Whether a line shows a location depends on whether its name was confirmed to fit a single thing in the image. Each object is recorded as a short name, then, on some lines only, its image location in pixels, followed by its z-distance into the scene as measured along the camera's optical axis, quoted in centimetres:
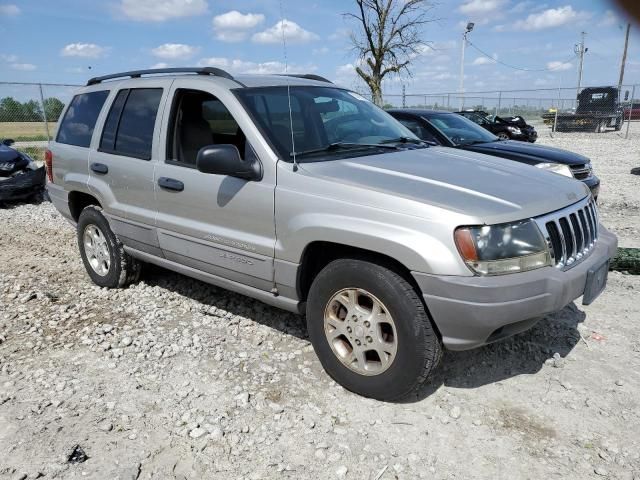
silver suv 274
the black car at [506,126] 1612
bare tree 2023
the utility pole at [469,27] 2558
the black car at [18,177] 904
